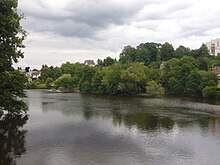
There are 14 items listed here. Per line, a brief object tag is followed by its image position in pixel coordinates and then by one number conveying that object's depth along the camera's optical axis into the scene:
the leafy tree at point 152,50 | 119.75
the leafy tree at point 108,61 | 116.75
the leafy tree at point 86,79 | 85.38
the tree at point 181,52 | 111.00
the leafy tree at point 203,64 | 85.00
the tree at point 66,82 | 98.75
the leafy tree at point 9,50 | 25.11
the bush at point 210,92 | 64.06
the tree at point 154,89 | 72.12
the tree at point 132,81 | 73.69
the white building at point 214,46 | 156.75
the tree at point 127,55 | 118.81
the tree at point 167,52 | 116.12
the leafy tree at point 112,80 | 76.88
